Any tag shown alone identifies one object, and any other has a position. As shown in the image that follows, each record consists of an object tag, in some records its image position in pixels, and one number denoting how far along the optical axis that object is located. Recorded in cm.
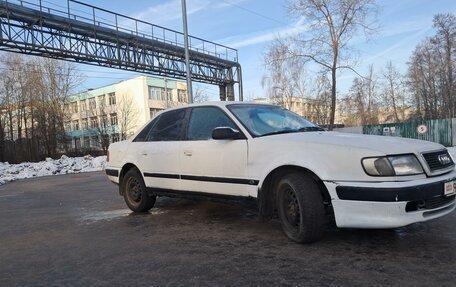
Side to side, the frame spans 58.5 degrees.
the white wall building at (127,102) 5542
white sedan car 385
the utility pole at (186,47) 1886
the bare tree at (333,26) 2477
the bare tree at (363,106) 6047
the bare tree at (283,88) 4088
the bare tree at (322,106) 4267
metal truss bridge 1995
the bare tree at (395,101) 6109
